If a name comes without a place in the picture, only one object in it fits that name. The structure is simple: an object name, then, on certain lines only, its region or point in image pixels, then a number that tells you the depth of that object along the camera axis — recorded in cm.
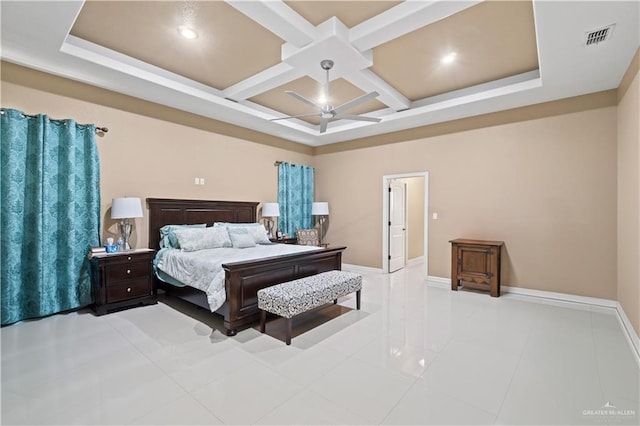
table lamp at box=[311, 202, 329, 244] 691
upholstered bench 297
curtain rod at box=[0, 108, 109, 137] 405
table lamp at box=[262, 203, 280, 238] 605
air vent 267
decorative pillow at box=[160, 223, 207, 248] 447
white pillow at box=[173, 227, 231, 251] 427
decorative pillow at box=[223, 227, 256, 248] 471
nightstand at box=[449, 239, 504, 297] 461
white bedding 321
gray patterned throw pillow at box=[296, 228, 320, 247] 646
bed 321
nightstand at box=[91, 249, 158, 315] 372
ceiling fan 343
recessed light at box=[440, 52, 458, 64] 363
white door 640
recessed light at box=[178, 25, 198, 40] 312
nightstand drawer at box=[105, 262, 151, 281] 379
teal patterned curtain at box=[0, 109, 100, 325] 333
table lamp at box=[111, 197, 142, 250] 393
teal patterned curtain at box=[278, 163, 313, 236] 663
